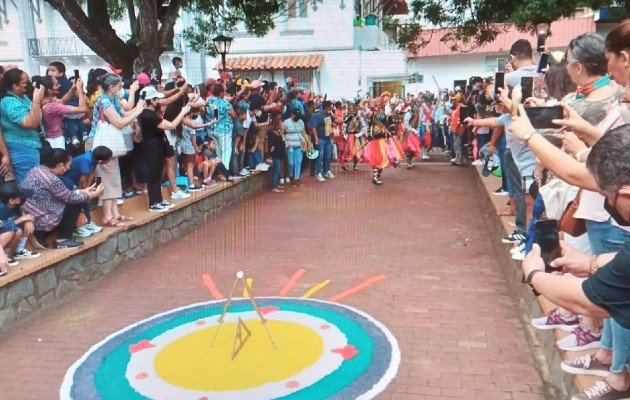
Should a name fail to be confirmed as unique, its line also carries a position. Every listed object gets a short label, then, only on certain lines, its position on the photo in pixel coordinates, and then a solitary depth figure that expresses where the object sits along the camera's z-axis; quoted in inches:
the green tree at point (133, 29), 413.7
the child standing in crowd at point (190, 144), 342.1
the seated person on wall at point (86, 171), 245.3
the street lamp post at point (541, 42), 245.4
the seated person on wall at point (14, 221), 198.8
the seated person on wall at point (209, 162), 374.6
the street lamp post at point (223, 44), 495.2
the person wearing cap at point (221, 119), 376.2
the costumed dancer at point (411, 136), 558.3
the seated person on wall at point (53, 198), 216.7
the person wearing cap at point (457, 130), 520.4
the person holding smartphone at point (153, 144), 295.0
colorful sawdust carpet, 149.3
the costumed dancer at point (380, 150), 461.4
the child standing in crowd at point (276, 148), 443.2
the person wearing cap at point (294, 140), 455.8
